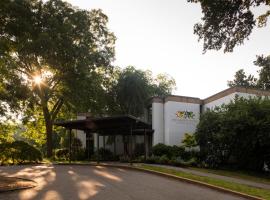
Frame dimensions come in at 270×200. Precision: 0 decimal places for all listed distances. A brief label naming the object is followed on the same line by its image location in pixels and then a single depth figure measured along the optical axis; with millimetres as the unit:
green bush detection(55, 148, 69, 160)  38850
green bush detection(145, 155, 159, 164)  27945
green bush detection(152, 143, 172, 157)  32156
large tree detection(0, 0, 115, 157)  19422
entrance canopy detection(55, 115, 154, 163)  25922
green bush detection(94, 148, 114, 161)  36438
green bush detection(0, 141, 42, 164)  28688
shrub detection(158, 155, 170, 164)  27328
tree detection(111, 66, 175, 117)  41719
